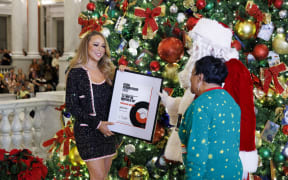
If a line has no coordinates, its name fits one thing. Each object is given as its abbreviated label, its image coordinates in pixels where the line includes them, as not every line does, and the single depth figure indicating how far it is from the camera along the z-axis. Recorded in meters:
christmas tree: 4.03
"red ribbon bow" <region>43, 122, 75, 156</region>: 4.21
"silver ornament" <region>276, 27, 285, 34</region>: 4.11
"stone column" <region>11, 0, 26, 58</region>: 14.67
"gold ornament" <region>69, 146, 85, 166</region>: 4.18
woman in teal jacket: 2.01
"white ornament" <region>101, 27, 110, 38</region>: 4.20
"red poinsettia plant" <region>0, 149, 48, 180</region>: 3.19
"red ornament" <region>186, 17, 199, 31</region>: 3.93
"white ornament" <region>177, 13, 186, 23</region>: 4.11
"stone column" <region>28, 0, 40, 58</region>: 14.67
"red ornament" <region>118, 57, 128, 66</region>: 4.18
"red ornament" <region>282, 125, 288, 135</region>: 4.14
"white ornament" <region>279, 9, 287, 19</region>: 4.07
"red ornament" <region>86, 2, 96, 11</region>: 4.41
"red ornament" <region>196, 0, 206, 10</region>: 3.94
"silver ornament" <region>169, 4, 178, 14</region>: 4.12
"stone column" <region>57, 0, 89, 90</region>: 7.43
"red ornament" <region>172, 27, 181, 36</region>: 4.01
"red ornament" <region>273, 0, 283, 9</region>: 4.05
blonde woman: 3.02
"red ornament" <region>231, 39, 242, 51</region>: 3.91
